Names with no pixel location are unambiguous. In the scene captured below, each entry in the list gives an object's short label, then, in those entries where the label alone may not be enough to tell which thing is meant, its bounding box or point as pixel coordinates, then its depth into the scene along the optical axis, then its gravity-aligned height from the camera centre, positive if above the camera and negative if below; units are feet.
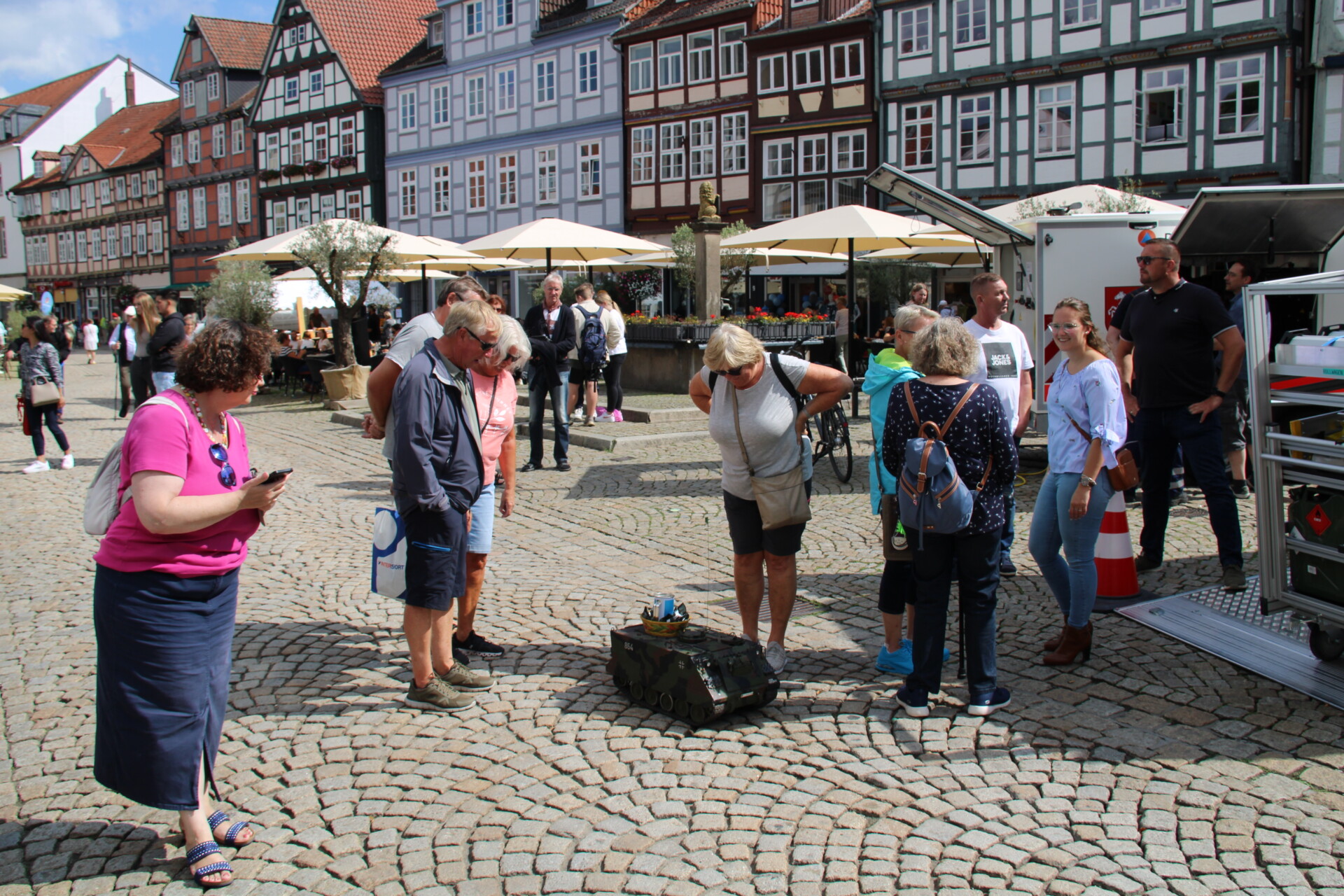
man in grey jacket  14.11 -1.55
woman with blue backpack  13.89 -1.84
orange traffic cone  19.58 -3.91
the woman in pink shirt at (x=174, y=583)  10.39 -2.23
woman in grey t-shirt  15.48 -1.22
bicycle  33.83 -2.95
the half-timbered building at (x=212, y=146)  169.99 +31.67
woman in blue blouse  15.90 -1.90
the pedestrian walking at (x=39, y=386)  37.52 -1.21
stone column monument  57.62 +4.04
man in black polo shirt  20.12 -0.75
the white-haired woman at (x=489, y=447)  16.78 -1.55
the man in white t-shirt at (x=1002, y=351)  20.36 -0.21
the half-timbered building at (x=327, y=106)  148.46 +33.06
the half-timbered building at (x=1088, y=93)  76.38 +18.28
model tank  14.39 -4.37
